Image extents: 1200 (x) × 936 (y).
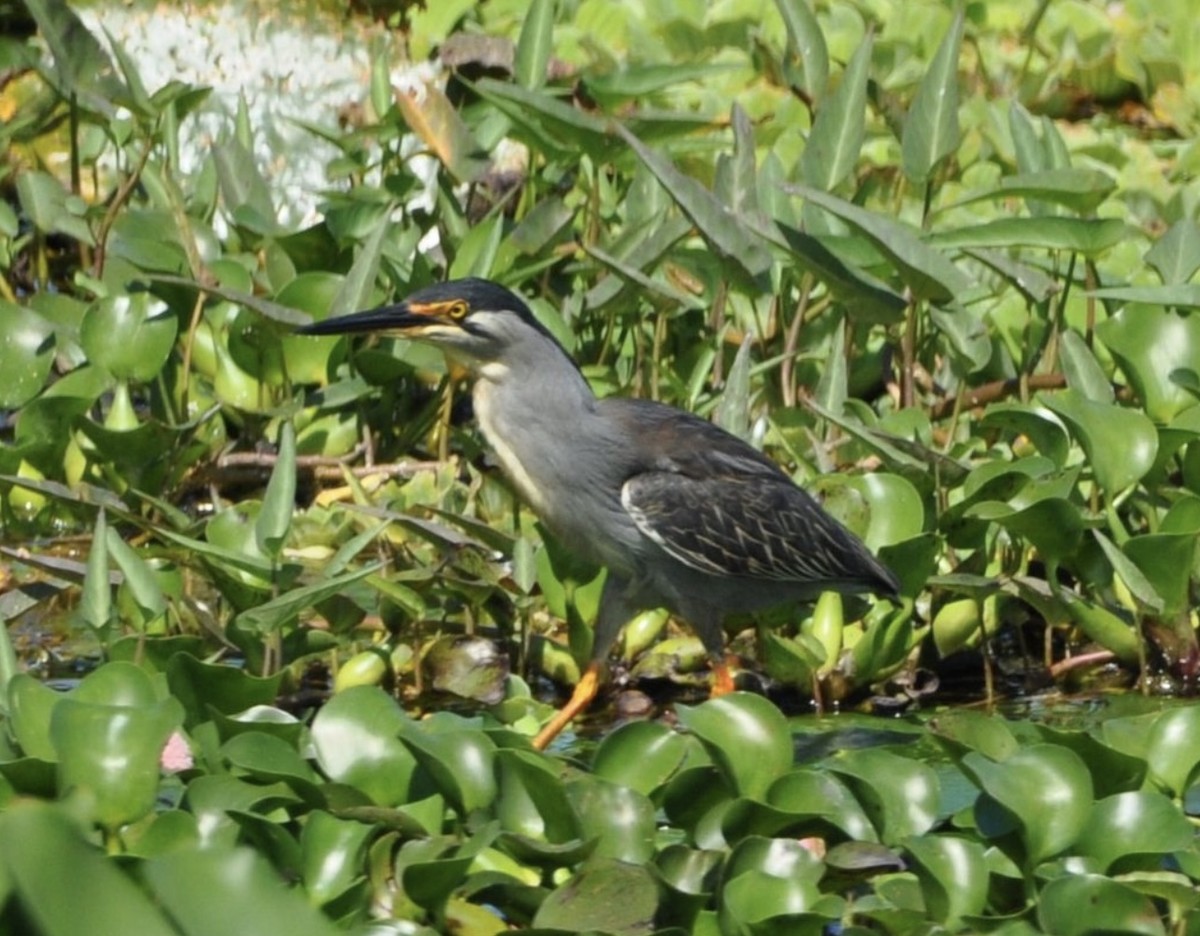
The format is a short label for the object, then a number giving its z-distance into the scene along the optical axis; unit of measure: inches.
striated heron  395.2
